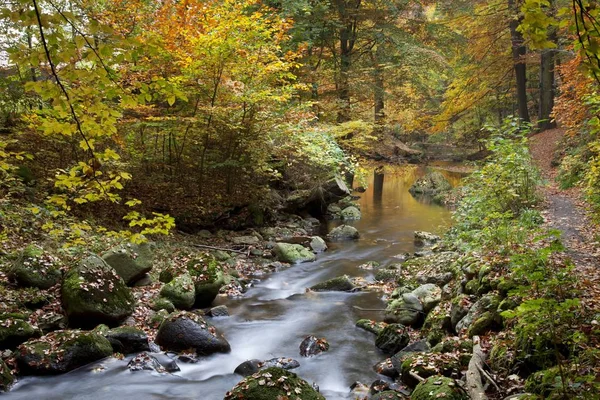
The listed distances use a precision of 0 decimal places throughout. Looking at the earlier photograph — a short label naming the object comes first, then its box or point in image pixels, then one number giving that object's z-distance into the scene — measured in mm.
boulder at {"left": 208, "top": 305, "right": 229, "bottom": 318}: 8672
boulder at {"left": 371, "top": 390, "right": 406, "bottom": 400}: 5164
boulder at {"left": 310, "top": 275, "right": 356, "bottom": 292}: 10195
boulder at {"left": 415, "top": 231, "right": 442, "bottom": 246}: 14078
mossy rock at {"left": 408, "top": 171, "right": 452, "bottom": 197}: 24192
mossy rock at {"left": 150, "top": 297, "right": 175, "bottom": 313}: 8336
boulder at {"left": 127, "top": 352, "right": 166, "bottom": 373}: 6422
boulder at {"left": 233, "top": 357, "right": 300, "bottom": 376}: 6621
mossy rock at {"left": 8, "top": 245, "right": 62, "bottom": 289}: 7543
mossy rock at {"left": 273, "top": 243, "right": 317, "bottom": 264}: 12438
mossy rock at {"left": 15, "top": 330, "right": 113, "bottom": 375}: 6066
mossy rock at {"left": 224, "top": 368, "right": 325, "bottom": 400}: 4906
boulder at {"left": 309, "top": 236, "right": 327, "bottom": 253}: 13695
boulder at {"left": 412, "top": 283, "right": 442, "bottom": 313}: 7962
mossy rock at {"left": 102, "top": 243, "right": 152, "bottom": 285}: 8953
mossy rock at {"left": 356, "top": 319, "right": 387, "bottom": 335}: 7884
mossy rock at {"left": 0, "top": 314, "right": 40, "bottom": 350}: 6312
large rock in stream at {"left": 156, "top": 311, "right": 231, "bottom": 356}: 7027
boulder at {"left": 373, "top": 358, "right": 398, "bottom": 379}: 6281
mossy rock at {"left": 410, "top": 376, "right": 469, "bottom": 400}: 4504
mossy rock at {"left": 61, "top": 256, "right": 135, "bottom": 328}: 7145
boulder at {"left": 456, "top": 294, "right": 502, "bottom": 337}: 5801
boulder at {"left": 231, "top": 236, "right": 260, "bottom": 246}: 13227
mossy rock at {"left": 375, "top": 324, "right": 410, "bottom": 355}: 7133
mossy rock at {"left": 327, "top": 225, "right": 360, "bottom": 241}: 15227
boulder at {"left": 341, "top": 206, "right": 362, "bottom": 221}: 18608
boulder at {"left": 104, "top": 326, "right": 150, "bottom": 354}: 6895
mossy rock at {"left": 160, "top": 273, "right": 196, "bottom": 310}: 8586
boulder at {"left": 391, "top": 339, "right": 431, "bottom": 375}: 6379
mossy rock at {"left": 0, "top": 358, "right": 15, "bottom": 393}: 5652
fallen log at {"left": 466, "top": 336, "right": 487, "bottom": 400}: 4457
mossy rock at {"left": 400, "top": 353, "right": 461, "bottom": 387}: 5336
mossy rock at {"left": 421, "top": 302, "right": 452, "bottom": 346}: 6841
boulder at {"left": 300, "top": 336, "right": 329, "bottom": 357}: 7207
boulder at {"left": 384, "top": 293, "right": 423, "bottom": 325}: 7945
